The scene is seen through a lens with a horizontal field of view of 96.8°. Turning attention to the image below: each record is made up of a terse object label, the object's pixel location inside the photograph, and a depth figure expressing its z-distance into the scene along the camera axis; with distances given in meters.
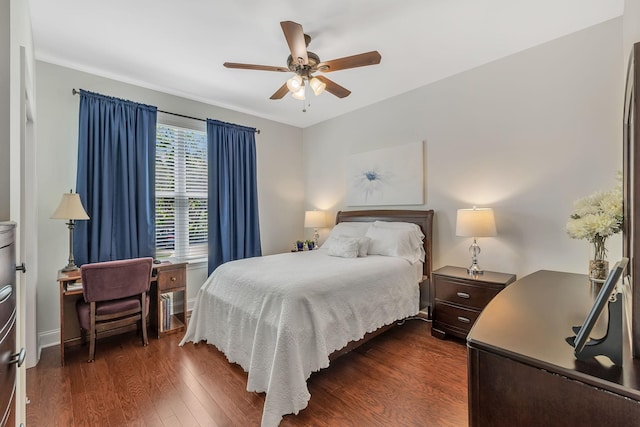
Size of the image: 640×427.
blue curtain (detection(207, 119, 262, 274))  3.76
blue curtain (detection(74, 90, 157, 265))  2.83
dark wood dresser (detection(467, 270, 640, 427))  0.69
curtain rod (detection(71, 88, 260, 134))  2.83
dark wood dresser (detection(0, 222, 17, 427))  0.83
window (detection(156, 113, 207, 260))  3.45
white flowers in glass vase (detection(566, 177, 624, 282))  1.51
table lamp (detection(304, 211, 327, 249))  4.31
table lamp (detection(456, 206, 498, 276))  2.61
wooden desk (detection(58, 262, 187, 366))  2.43
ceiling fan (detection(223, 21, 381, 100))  1.98
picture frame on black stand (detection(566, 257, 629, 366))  0.72
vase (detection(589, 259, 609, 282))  1.72
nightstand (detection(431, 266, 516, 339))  2.52
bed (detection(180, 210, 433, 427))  1.80
